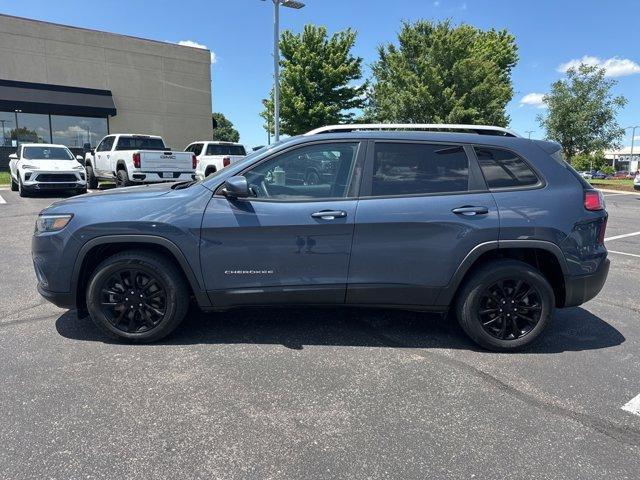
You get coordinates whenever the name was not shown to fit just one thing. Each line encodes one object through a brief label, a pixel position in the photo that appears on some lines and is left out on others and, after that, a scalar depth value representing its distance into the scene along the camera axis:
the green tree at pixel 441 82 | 25.33
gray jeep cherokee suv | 3.50
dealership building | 26.67
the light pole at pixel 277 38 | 14.12
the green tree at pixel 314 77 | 23.48
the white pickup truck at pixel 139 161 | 13.11
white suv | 13.77
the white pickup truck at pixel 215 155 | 17.12
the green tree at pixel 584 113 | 29.29
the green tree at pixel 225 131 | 90.31
